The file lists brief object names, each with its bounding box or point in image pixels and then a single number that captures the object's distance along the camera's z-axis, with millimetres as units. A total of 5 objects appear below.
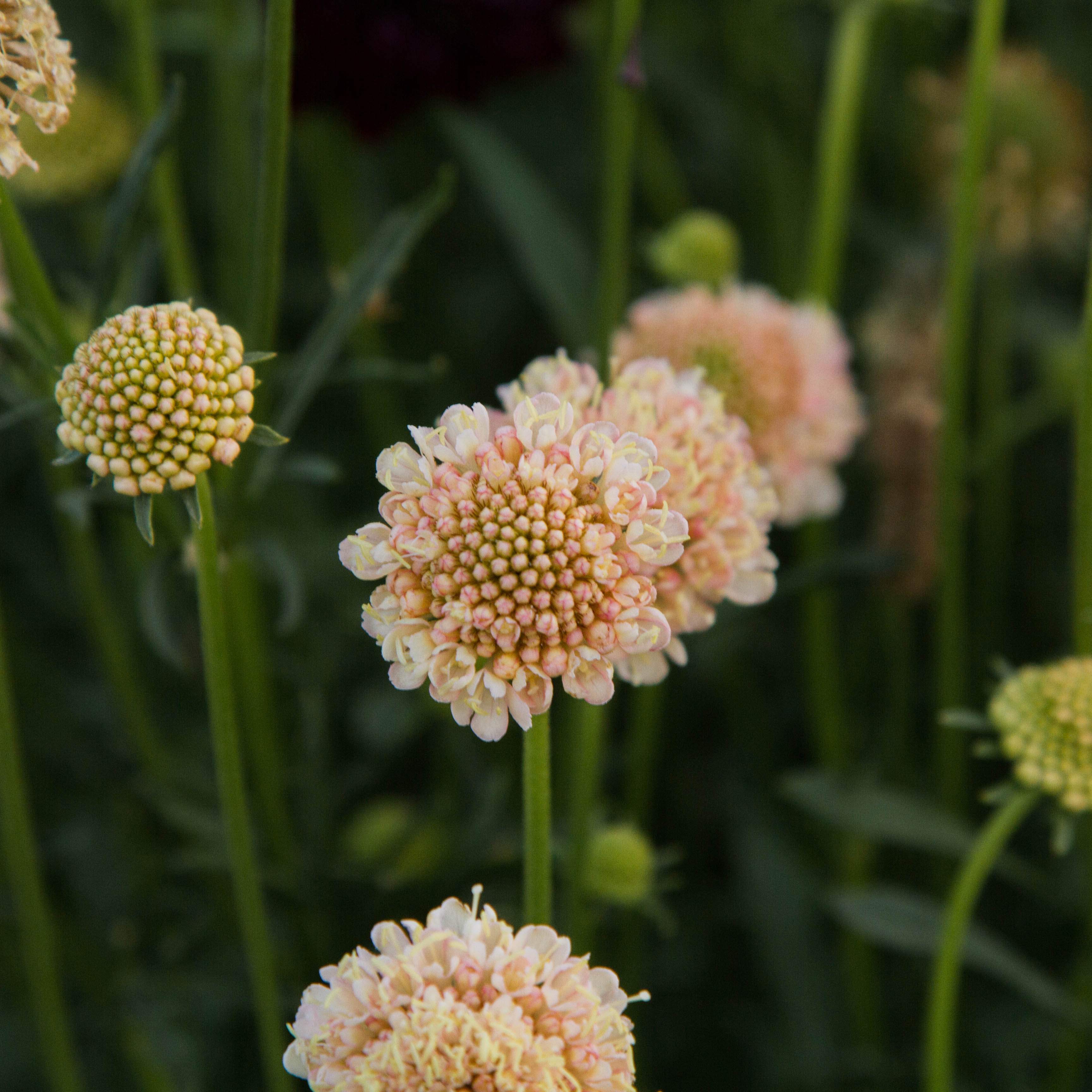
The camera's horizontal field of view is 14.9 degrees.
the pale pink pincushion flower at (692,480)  604
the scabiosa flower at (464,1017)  555
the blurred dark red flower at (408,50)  760
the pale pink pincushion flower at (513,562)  572
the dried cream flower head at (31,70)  586
